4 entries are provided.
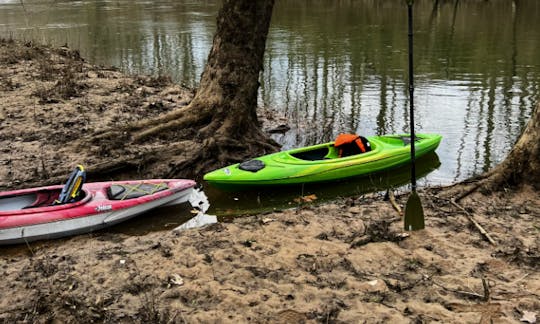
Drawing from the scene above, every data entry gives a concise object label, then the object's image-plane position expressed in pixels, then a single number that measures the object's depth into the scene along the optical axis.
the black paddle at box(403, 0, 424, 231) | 4.82
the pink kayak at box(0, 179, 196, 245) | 5.44
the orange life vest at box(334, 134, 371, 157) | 7.43
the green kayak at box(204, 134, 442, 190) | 6.72
